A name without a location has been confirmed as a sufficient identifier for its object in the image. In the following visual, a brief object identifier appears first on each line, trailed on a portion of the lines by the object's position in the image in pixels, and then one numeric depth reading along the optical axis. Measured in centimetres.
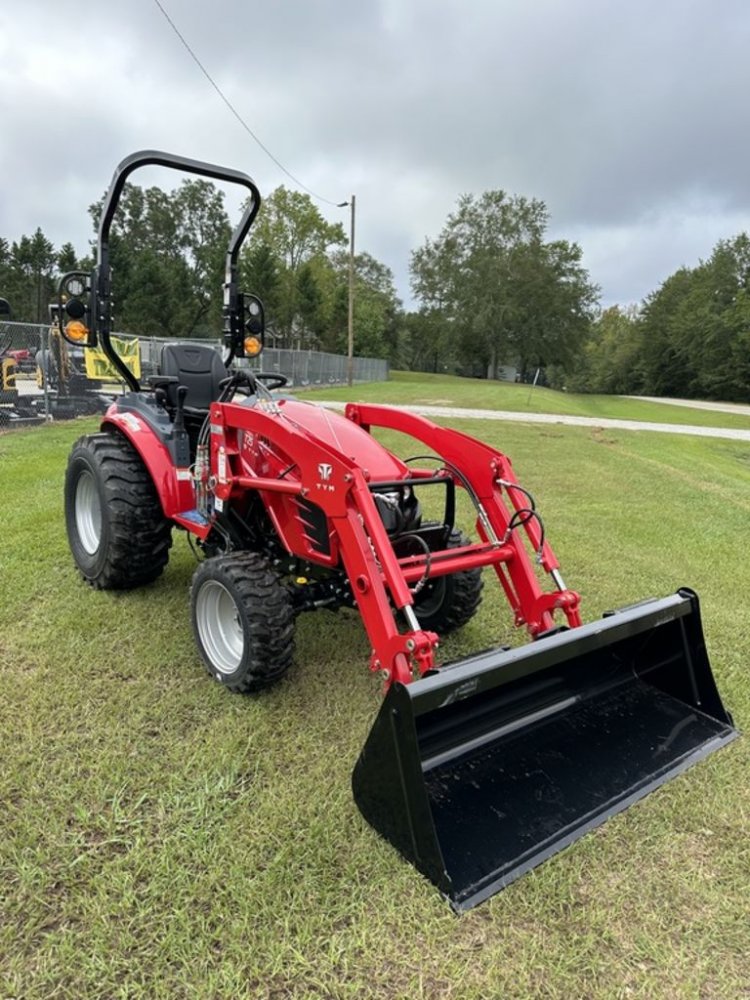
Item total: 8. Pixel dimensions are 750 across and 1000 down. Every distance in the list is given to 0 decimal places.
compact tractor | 205
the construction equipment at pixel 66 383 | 1184
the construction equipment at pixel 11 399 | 1101
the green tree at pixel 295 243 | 4466
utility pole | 2653
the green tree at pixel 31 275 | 4594
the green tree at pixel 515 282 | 5041
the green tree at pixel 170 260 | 3825
